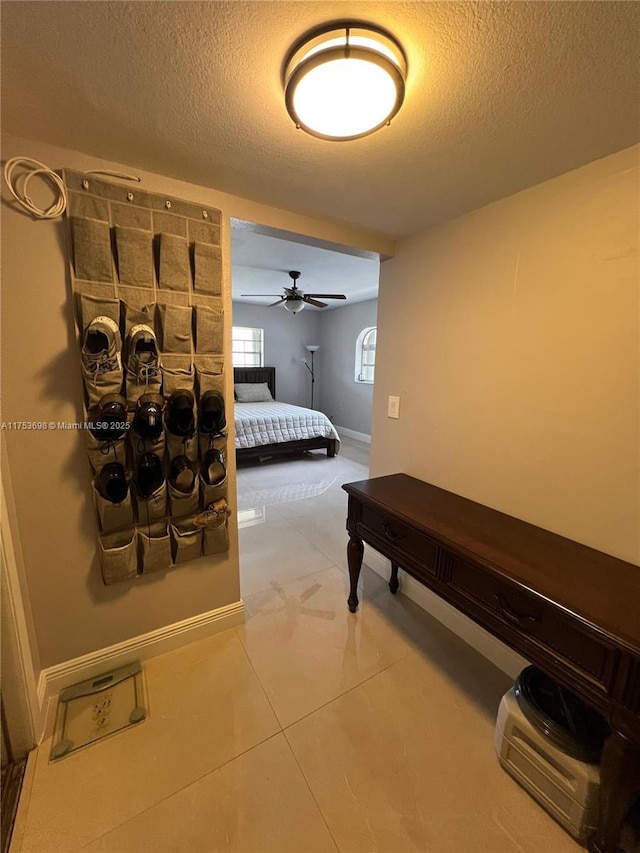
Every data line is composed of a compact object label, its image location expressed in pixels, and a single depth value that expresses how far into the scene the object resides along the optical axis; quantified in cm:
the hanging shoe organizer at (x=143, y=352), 126
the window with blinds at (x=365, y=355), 603
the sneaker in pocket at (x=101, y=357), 125
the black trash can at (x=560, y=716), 104
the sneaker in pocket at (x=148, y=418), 134
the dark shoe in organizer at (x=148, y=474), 140
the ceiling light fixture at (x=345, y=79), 75
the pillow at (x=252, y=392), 597
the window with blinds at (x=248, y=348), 647
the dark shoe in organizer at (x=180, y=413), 142
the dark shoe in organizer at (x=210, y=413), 150
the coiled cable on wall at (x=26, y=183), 112
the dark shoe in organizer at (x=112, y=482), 134
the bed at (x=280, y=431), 442
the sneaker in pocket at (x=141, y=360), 133
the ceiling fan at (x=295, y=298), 420
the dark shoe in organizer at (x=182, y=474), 150
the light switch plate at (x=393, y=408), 210
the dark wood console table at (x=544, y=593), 90
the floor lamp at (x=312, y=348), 670
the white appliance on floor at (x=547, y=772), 100
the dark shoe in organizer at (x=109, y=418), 128
